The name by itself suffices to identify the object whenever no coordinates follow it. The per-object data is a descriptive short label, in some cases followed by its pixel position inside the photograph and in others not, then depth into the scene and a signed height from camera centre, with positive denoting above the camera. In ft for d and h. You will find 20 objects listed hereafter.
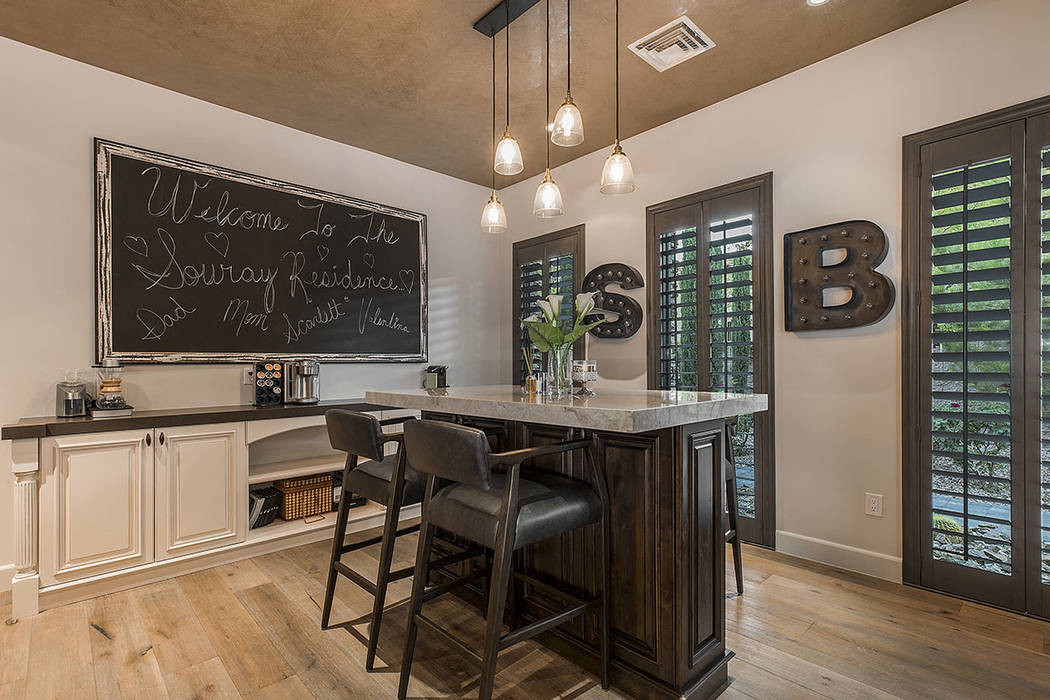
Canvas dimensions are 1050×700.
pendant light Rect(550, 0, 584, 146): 7.16 +3.13
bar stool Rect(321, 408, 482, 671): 6.48 -1.80
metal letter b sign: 8.64 +1.22
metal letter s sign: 12.44 +1.24
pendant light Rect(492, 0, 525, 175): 7.86 +2.99
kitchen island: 5.41 -2.08
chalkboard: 9.60 +1.80
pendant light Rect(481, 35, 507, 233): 9.21 +2.40
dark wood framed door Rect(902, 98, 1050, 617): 7.20 -0.17
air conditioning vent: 8.38 +5.17
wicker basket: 10.85 -3.10
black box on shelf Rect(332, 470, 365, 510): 11.59 -3.20
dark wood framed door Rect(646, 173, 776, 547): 10.10 +0.84
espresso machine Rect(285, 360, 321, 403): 11.07 -0.65
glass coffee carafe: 8.91 -0.60
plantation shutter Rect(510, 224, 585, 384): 13.98 +2.20
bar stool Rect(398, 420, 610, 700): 5.01 -1.70
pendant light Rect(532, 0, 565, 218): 8.21 +2.40
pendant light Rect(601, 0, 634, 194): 7.41 +2.53
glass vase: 7.52 -0.31
